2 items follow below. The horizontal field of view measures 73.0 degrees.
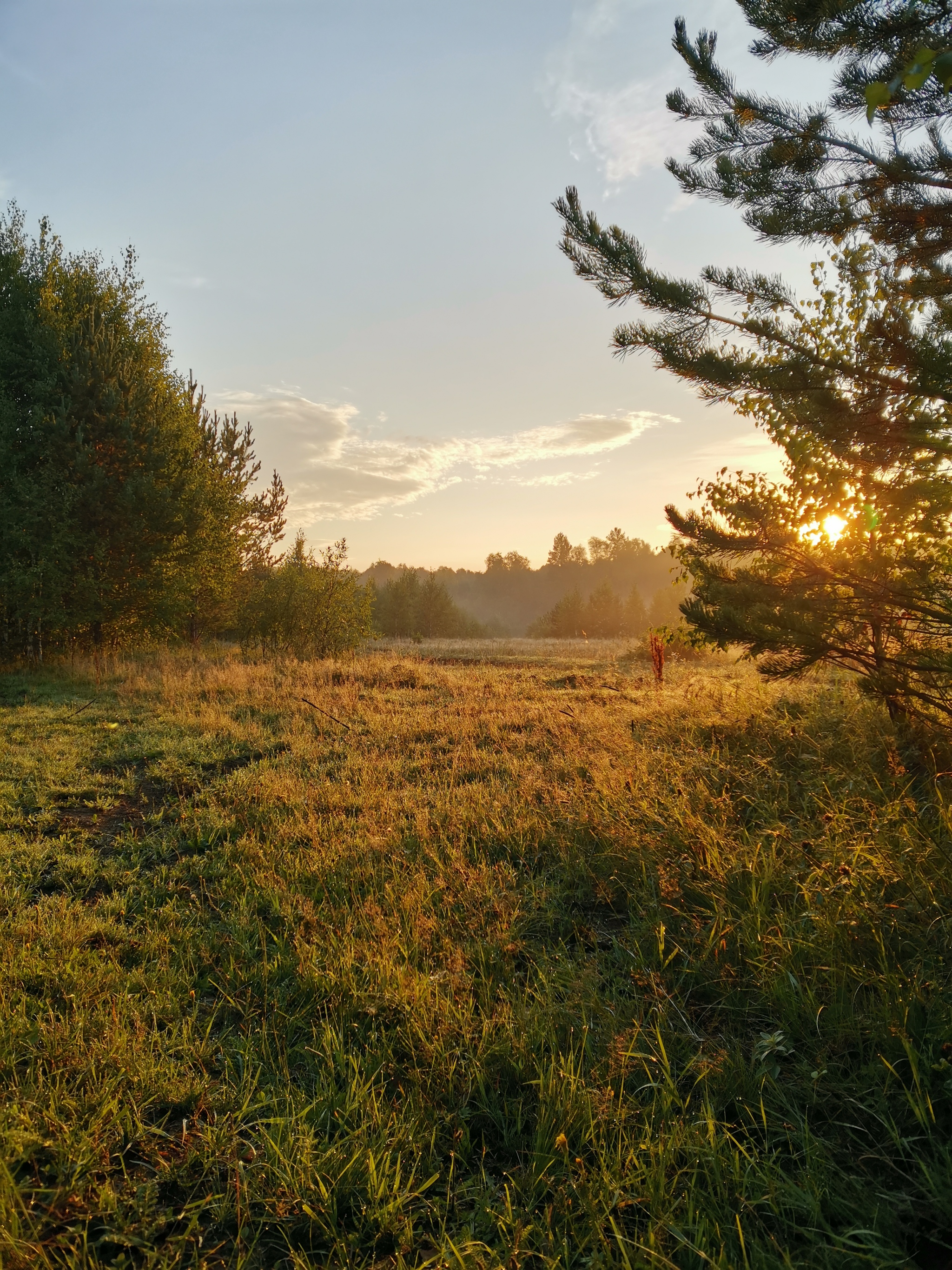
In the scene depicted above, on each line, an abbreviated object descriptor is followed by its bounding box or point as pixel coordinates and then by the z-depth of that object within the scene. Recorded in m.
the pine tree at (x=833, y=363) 4.11
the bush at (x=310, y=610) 20.30
